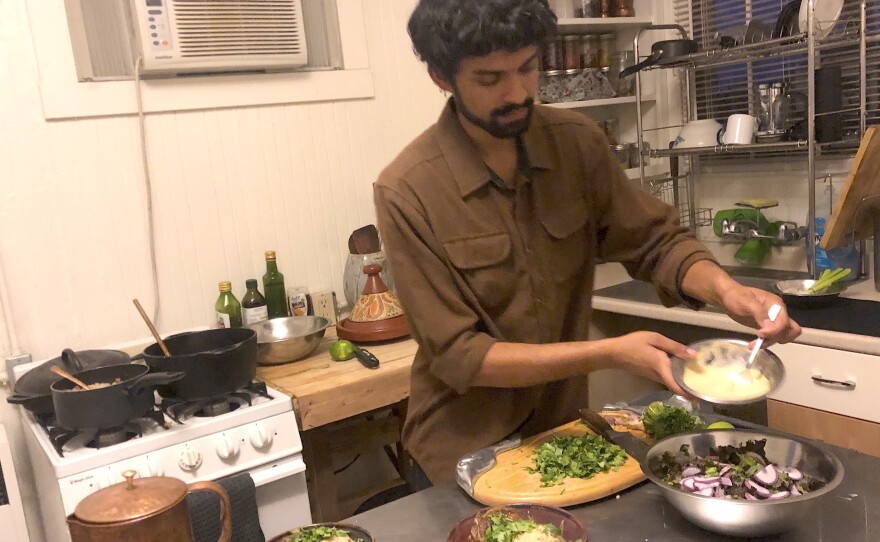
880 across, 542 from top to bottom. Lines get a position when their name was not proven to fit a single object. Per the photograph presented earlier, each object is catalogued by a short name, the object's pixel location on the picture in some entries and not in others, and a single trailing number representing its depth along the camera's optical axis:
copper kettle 0.86
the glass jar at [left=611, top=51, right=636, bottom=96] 2.93
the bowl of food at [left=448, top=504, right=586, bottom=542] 0.96
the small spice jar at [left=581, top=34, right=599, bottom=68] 2.90
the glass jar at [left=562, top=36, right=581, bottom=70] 2.85
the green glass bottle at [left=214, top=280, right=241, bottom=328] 2.36
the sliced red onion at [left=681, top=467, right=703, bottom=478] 1.05
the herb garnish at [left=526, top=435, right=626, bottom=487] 1.13
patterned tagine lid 2.33
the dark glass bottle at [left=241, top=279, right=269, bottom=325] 2.37
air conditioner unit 2.20
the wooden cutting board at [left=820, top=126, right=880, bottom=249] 2.04
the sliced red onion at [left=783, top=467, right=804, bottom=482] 1.02
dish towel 1.79
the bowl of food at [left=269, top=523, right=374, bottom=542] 0.98
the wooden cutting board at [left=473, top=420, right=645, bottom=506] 1.08
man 1.19
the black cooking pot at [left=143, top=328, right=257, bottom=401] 1.85
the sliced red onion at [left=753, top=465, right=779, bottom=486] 1.00
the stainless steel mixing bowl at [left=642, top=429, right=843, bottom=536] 0.92
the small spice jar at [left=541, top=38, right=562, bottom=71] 2.82
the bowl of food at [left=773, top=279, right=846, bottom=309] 2.13
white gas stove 1.70
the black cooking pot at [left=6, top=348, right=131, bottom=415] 1.85
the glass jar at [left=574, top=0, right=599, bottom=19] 2.91
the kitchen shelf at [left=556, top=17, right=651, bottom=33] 2.72
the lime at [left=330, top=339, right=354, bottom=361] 2.21
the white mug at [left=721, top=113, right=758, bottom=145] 2.51
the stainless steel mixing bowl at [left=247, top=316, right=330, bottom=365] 2.19
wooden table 2.00
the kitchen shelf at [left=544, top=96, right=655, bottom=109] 2.76
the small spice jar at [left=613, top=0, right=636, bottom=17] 2.90
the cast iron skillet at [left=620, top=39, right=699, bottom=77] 2.55
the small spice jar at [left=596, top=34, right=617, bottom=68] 2.95
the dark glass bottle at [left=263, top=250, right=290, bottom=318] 2.44
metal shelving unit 2.23
